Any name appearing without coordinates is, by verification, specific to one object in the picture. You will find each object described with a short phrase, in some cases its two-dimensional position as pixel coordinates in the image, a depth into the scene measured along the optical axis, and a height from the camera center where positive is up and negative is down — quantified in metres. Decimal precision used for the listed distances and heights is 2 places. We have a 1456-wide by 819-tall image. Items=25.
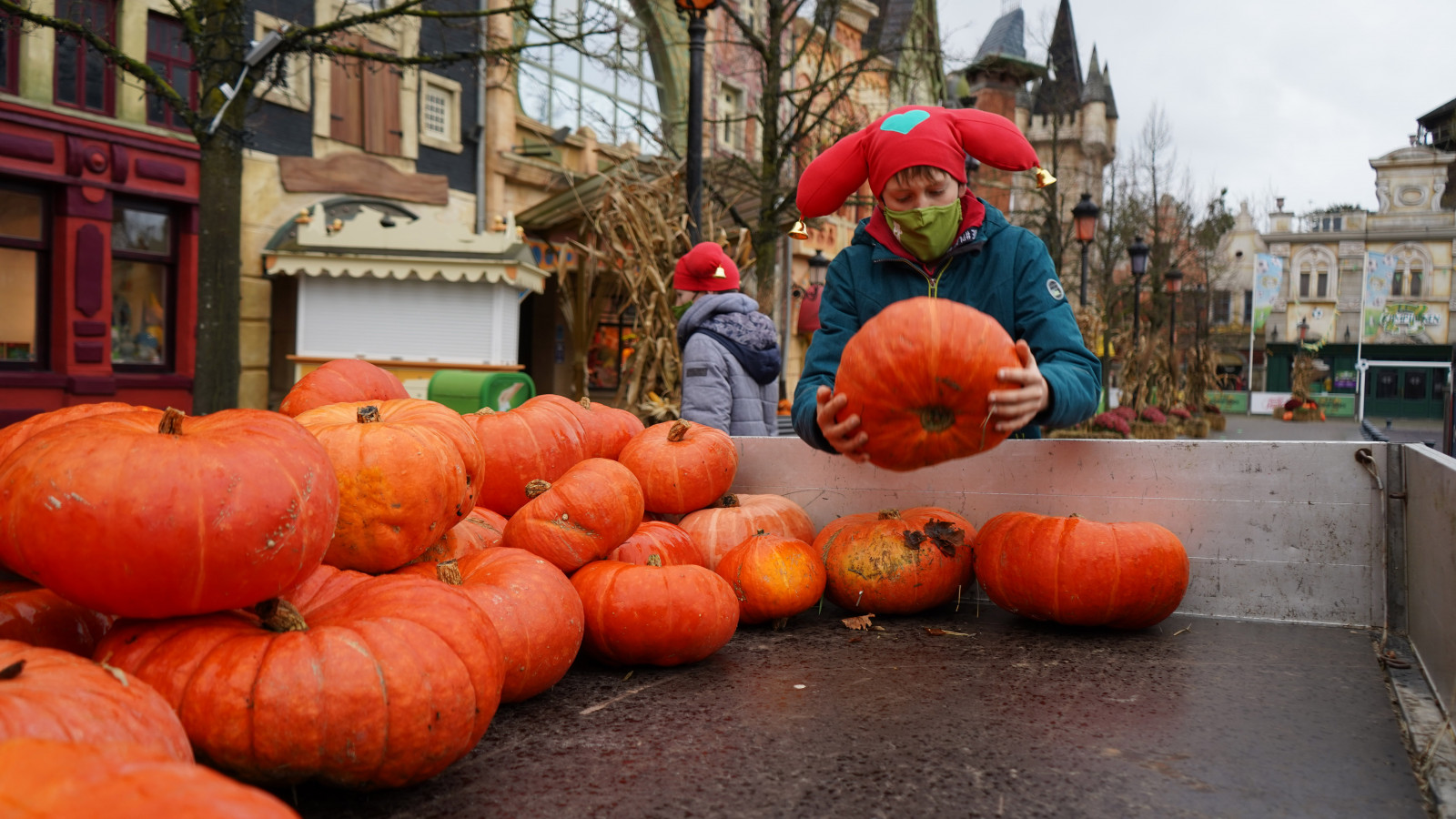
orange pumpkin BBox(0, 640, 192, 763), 1.24 -0.49
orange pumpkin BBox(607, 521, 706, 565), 2.95 -0.58
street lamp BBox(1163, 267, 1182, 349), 25.39 +2.81
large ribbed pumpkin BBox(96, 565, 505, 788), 1.61 -0.59
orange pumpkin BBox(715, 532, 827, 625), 2.85 -0.64
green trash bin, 9.28 -0.28
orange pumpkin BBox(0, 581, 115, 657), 1.79 -0.53
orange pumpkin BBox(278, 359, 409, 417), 3.42 -0.11
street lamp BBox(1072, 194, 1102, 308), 17.06 +3.02
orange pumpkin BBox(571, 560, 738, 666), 2.47 -0.66
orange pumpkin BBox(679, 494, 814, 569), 3.29 -0.54
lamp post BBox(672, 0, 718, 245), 7.47 +1.82
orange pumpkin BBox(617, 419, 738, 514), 3.47 -0.37
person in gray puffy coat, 4.87 +0.05
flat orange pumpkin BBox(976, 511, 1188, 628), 2.69 -0.55
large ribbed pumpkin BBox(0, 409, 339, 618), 1.63 -0.29
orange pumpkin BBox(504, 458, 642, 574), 2.79 -0.47
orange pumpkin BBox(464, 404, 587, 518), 3.31 -0.32
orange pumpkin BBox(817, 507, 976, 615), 2.92 -0.59
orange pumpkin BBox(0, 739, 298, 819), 1.01 -0.49
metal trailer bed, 1.65 -0.71
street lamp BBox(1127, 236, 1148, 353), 19.77 +2.70
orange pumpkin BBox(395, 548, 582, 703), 2.14 -0.59
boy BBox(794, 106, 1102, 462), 2.57 +0.37
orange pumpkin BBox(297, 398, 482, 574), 2.32 -0.31
